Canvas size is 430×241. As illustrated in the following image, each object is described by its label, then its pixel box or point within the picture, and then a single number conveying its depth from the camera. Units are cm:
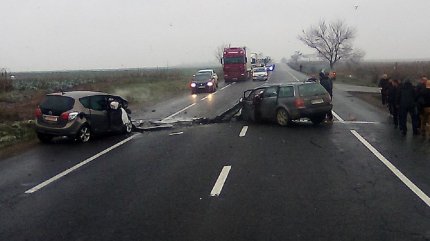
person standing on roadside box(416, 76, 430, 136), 1277
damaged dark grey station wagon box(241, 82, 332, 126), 1544
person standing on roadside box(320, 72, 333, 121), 1866
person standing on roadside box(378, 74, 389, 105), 1870
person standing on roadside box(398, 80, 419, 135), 1295
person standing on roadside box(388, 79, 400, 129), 1401
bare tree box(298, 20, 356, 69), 8869
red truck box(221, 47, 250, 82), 5097
